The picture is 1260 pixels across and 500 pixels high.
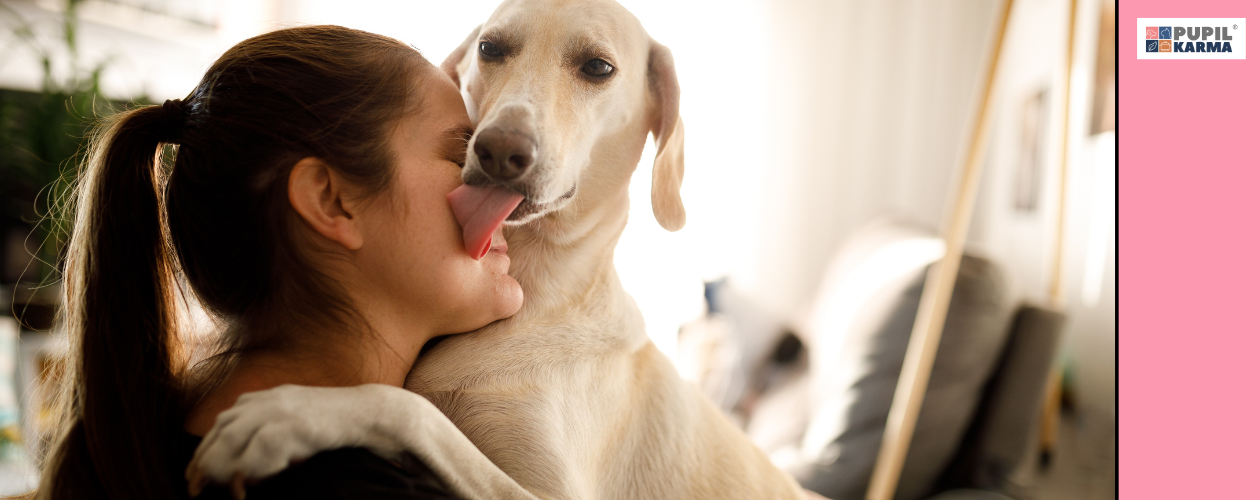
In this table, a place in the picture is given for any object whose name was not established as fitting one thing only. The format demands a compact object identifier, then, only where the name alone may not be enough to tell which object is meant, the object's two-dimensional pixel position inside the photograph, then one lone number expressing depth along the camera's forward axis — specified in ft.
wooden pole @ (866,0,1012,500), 6.72
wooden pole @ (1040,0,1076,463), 6.72
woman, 2.33
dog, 2.54
